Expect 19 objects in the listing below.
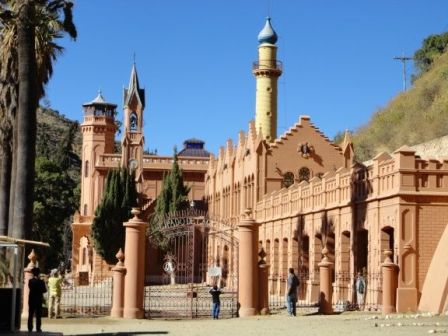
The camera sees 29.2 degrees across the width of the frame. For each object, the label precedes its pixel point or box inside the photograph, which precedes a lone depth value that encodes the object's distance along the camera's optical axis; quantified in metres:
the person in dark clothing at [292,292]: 27.12
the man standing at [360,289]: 30.16
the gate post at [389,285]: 27.05
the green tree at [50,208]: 67.81
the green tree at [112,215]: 57.90
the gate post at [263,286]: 26.81
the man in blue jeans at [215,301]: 26.09
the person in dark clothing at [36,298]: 20.39
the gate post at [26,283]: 26.30
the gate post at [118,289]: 26.30
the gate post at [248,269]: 26.45
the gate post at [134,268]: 26.06
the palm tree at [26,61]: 24.73
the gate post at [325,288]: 28.06
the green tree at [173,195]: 58.75
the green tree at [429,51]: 91.56
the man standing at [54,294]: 25.81
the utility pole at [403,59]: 92.11
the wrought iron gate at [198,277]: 29.41
